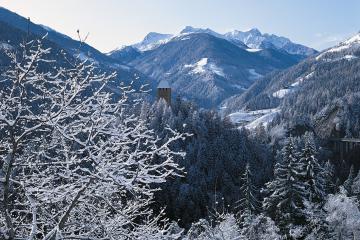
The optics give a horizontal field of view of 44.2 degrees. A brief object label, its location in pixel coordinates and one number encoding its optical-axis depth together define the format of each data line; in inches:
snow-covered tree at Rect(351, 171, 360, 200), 2752.5
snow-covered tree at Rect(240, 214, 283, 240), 1293.9
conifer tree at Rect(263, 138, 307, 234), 1454.2
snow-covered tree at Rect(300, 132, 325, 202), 1530.5
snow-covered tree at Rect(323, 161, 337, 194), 2383.7
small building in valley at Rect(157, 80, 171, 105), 4507.9
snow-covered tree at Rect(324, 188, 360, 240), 1245.7
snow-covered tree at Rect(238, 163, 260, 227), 2012.8
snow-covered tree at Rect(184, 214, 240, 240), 911.4
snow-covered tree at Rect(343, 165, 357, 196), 3117.6
